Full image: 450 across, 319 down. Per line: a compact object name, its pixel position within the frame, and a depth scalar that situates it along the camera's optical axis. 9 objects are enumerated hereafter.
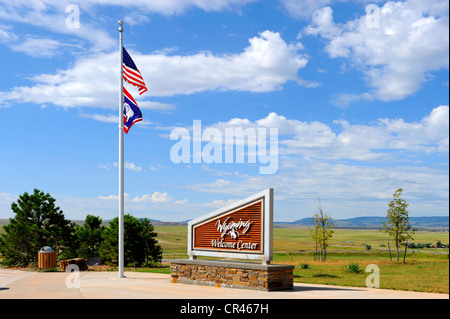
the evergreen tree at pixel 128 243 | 32.72
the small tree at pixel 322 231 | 47.38
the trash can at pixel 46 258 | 27.17
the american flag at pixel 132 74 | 23.22
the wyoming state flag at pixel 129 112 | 22.97
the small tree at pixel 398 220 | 42.03
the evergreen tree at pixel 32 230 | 31.75
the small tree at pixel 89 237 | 34.25
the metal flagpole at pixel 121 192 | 22.14
